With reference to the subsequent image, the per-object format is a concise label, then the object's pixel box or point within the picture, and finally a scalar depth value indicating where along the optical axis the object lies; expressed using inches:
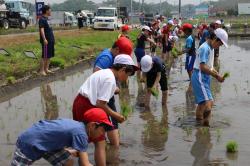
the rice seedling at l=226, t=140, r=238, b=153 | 269.9
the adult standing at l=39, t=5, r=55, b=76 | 503.1
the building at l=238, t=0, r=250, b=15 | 3461.1
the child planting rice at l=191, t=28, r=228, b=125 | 306.2
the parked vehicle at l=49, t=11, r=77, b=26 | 2450.1
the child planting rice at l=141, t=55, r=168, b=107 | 362.6
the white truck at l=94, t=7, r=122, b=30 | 1641.2
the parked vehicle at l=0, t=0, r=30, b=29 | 1537.3
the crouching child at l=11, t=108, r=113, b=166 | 164.9
